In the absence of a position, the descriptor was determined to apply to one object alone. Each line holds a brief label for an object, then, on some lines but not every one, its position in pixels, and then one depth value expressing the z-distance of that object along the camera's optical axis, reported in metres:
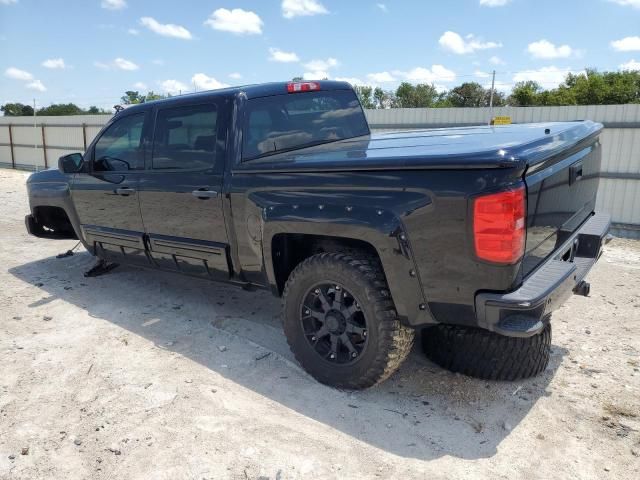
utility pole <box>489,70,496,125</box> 10.43
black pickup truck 2.54
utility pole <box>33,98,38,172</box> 22.65
